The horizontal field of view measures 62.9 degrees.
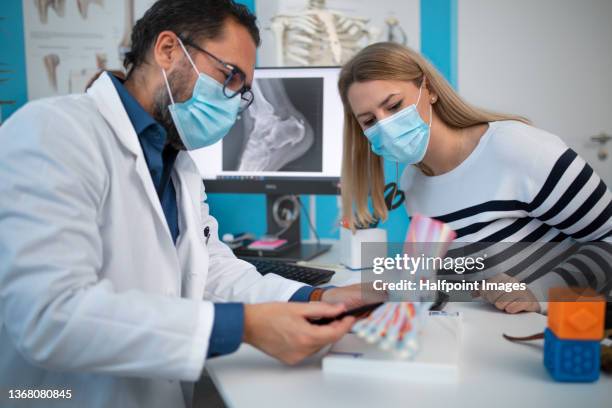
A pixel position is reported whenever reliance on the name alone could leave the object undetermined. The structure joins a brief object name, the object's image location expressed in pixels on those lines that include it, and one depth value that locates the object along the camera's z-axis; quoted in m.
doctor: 0.72
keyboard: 1.38
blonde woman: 1.29
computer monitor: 1.77
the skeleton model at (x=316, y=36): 2.32
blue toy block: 0.71
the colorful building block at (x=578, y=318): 0.69
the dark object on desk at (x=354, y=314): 0.82
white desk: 0.69
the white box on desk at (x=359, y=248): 1.57
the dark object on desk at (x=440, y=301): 1.11
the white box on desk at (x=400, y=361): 0.75
